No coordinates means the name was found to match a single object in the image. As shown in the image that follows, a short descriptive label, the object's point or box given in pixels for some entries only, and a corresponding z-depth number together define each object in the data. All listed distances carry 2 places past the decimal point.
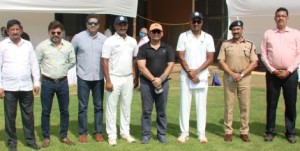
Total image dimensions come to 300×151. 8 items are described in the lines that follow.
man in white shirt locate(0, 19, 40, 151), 5.46
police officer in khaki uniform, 6.11
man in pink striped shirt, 6.07
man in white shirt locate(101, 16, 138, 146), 5.83
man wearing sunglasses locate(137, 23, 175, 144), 5.87
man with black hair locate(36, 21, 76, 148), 5.74
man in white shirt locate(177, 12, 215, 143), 5.98
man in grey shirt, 5.96
